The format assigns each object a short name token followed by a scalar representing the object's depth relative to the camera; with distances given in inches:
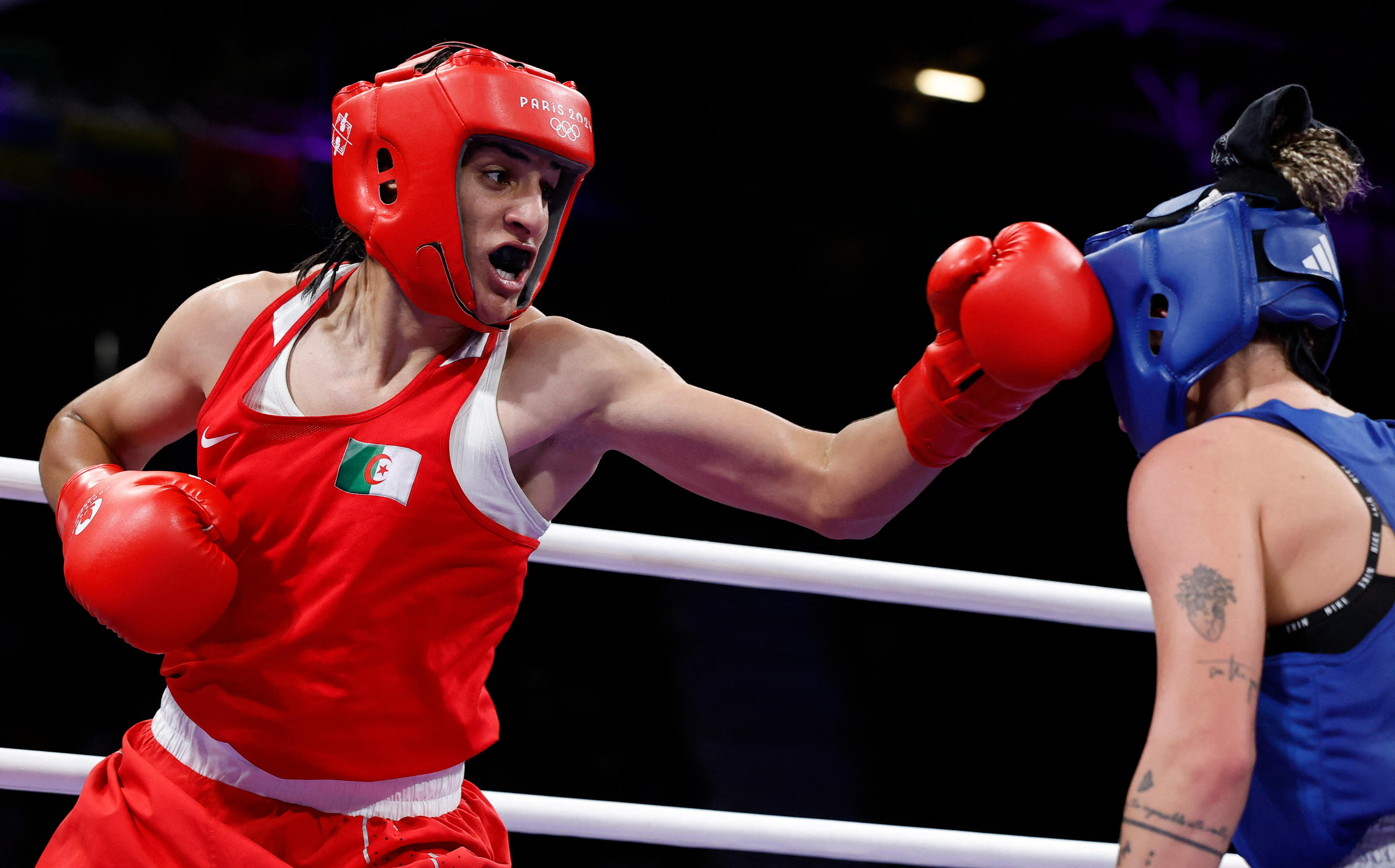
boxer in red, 113.3
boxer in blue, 103.5
